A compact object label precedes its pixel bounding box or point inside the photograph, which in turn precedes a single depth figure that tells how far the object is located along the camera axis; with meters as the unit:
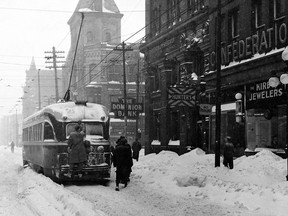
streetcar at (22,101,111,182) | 16.17
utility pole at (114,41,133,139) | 33.25
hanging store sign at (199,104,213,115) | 22.25
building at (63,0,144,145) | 63.26
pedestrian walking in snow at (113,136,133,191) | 14.90
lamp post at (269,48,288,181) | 12.97
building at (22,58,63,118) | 122.19
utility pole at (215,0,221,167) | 18.98
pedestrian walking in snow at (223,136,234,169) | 19.16
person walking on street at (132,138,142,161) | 28.40
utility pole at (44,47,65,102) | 50.28
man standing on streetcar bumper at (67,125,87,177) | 15.40
